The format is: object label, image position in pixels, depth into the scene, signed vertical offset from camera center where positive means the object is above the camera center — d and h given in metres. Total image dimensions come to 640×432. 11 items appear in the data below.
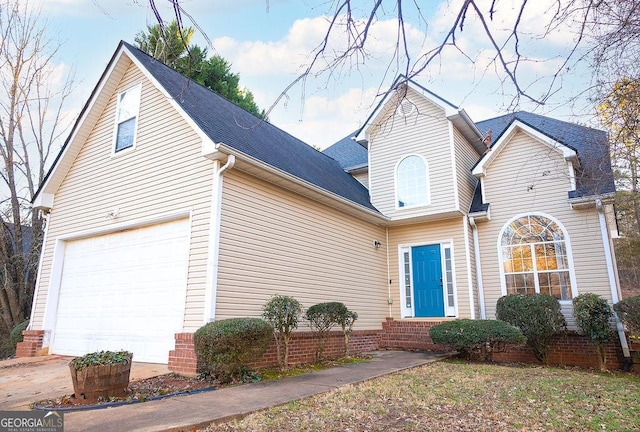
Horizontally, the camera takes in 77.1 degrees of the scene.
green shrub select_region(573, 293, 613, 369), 8.23 -0.18
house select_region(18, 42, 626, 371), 7.29 +2.03
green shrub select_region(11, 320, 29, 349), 10.71 -0.56
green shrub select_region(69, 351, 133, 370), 4.75 -0.58
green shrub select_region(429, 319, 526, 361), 8.16 -0.50
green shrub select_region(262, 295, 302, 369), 6.84 -0.09
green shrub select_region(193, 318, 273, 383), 5.61 -0.47
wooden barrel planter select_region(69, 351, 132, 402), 4.65 -0.79
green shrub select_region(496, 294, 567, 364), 8.60 -0.17
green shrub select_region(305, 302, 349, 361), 7.99 -0.10
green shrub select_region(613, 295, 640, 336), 7.69 -0.02
